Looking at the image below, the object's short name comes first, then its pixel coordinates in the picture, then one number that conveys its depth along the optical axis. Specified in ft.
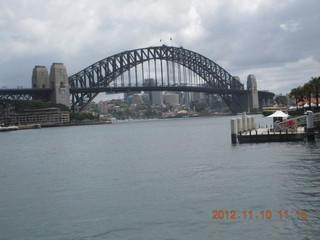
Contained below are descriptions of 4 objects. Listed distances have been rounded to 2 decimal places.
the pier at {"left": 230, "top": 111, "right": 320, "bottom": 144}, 131.75
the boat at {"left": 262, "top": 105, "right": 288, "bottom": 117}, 520.59
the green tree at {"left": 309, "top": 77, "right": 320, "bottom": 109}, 214.03
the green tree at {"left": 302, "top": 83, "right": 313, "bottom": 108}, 224.45
